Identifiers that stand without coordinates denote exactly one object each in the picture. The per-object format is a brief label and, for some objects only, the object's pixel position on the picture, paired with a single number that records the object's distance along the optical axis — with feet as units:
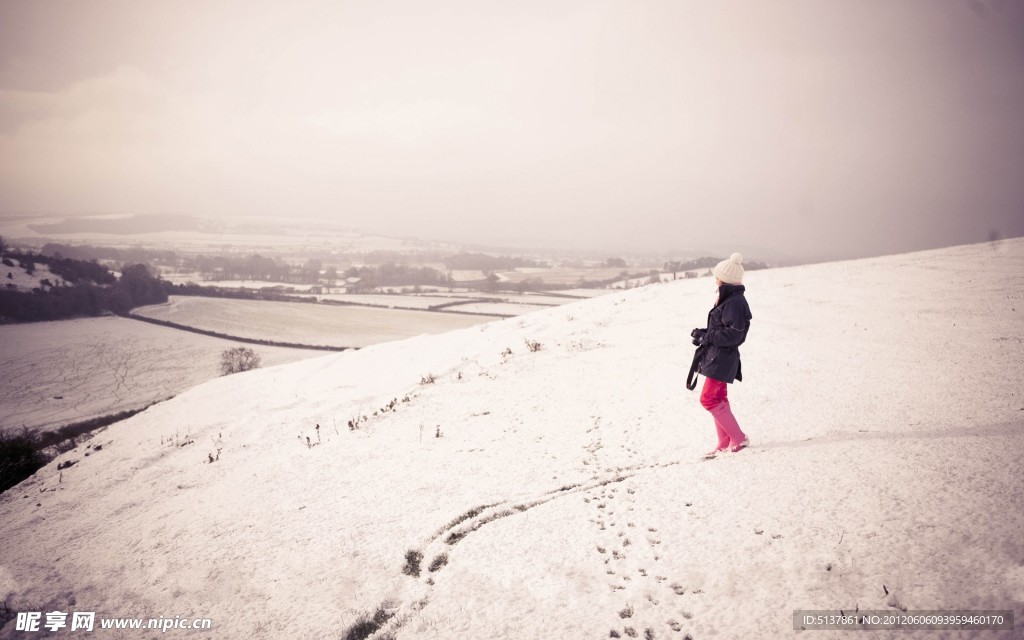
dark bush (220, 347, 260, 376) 111.96
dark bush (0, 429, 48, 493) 37.58
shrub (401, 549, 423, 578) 15.34
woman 18.58
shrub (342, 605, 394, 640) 12.99
